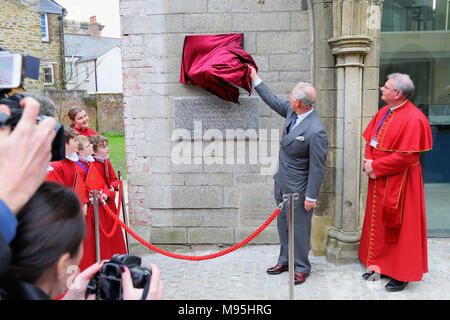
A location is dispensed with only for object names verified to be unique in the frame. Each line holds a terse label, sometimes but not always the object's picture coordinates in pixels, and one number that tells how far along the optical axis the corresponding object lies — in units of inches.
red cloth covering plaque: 179.6
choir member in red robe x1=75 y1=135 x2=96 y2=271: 151.4
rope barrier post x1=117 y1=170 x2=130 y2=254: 175.5
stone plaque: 193.6
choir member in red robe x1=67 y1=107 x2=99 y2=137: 192.2
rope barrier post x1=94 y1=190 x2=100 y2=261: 148.6
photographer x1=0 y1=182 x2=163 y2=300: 43.0
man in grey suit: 154.7
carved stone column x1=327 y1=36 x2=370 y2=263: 172.1
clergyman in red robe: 147.8
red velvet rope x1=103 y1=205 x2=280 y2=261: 144.6
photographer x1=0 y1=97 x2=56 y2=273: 40.3
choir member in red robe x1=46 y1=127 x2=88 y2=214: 139.3
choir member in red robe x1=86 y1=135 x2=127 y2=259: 157.9
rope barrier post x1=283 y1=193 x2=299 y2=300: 140.7
